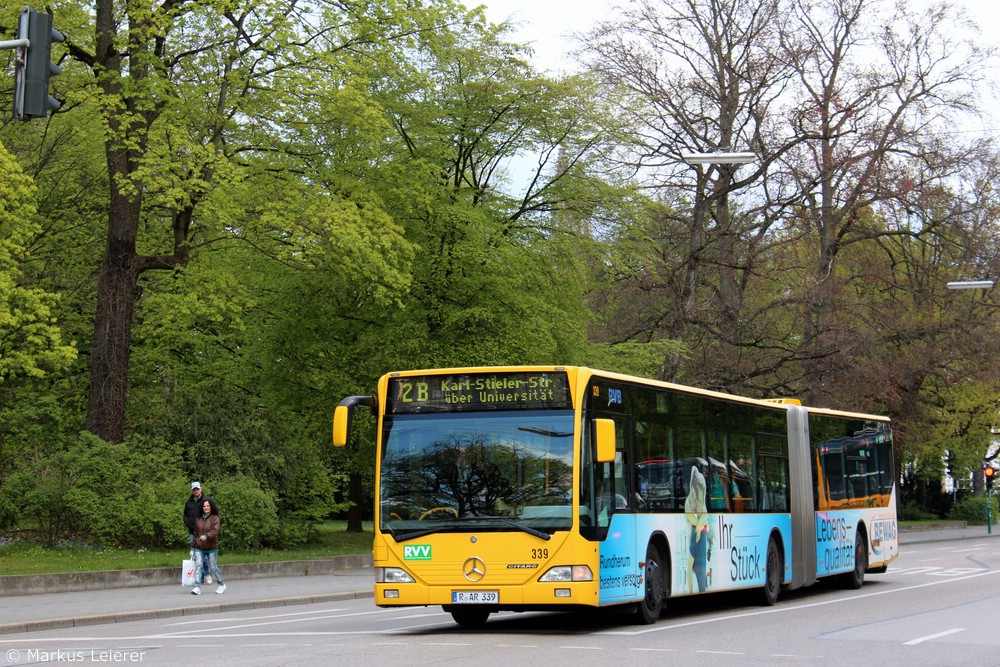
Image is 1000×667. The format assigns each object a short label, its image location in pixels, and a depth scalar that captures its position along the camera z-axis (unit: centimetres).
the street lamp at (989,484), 5562
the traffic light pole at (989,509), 5877
